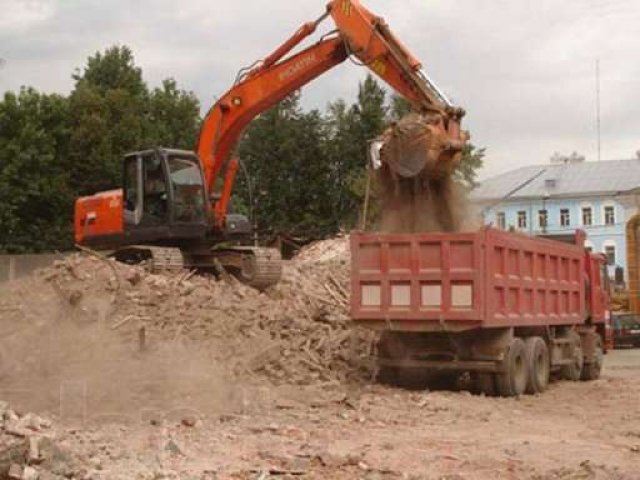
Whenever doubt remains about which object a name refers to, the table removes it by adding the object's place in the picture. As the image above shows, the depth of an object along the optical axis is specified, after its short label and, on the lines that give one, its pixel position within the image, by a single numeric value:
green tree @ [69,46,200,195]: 45.00
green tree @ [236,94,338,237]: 52.59
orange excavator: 17.31
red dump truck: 13.84
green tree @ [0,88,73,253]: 43.00
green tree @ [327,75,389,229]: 52.25
